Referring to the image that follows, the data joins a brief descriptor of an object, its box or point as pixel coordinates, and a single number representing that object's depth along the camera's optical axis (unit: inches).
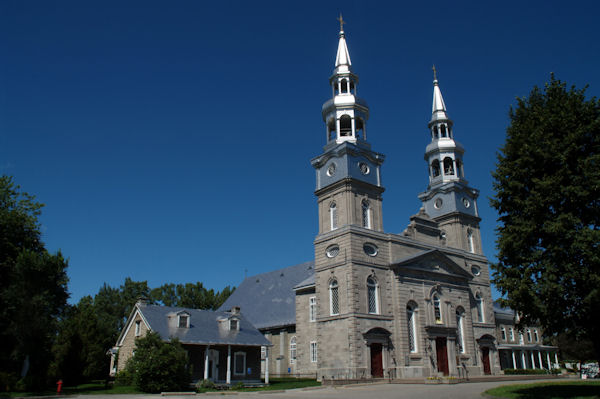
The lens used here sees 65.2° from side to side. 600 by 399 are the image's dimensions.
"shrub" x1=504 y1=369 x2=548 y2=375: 1794.4
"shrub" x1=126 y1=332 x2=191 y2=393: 1036.5
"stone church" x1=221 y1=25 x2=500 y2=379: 1400.1
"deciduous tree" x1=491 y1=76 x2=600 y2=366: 727.7
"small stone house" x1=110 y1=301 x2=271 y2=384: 1304.1
